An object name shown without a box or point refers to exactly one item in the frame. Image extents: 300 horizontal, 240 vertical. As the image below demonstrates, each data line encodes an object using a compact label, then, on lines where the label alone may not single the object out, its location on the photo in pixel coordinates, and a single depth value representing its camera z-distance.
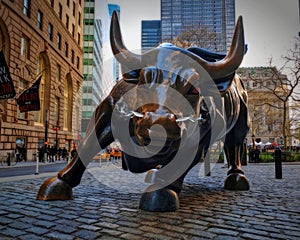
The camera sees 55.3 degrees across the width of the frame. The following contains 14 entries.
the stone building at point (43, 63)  21.59
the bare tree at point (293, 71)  24.70
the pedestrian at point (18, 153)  21.85
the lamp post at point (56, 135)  29.20
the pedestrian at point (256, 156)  22.67
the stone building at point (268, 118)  27.68
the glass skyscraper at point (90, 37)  50.56
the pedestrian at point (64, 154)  29.66
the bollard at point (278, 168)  9.23
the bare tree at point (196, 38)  23.88
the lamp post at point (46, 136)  22.60
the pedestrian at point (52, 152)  24.86
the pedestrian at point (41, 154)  25.12
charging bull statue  3.28
